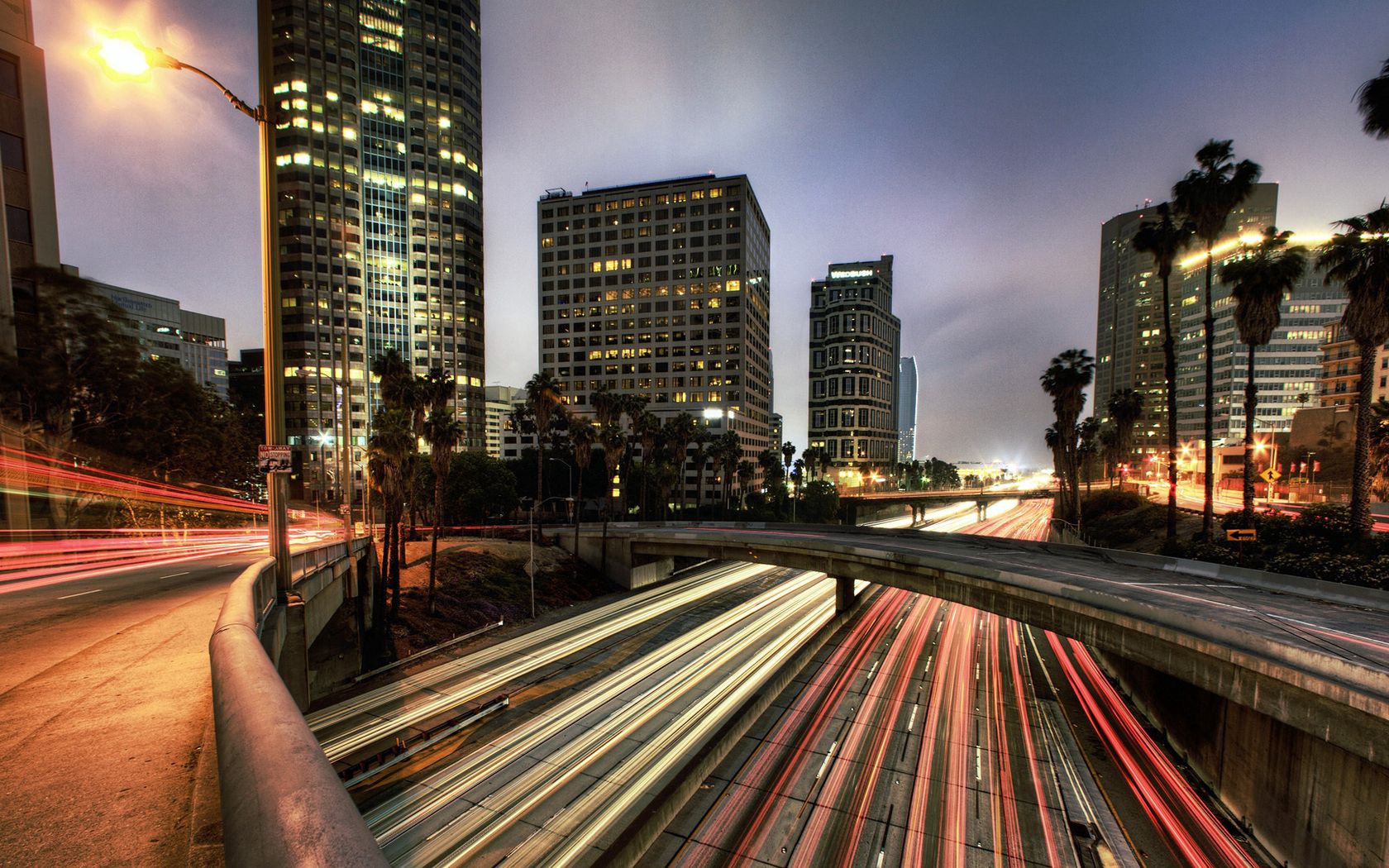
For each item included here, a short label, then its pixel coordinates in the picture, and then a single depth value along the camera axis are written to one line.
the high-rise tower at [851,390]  174.25
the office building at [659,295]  117.81
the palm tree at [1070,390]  61.59
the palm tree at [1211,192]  32.25
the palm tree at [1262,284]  30.53
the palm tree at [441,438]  40.22
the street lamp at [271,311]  10.53
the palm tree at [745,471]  87.12
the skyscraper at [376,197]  110.81
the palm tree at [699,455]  82.70
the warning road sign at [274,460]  11.45
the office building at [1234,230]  187.12
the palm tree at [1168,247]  35.81
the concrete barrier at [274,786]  2.00
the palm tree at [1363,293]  23.52
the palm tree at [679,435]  71.81
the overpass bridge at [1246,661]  12.48
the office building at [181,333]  133.88
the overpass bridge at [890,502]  94.50
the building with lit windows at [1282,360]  123.75
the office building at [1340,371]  83.77
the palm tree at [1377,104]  22.73
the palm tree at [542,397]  51.47
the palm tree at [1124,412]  74.06
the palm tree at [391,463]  36.56
